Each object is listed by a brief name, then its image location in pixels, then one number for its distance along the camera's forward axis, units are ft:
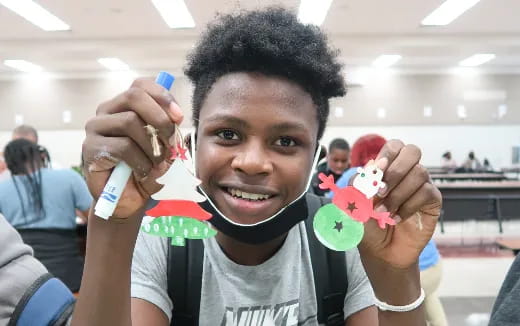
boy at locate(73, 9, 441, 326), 2.32
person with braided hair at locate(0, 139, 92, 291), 8.89
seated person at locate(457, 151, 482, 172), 36.88
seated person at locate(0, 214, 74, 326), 2.72
